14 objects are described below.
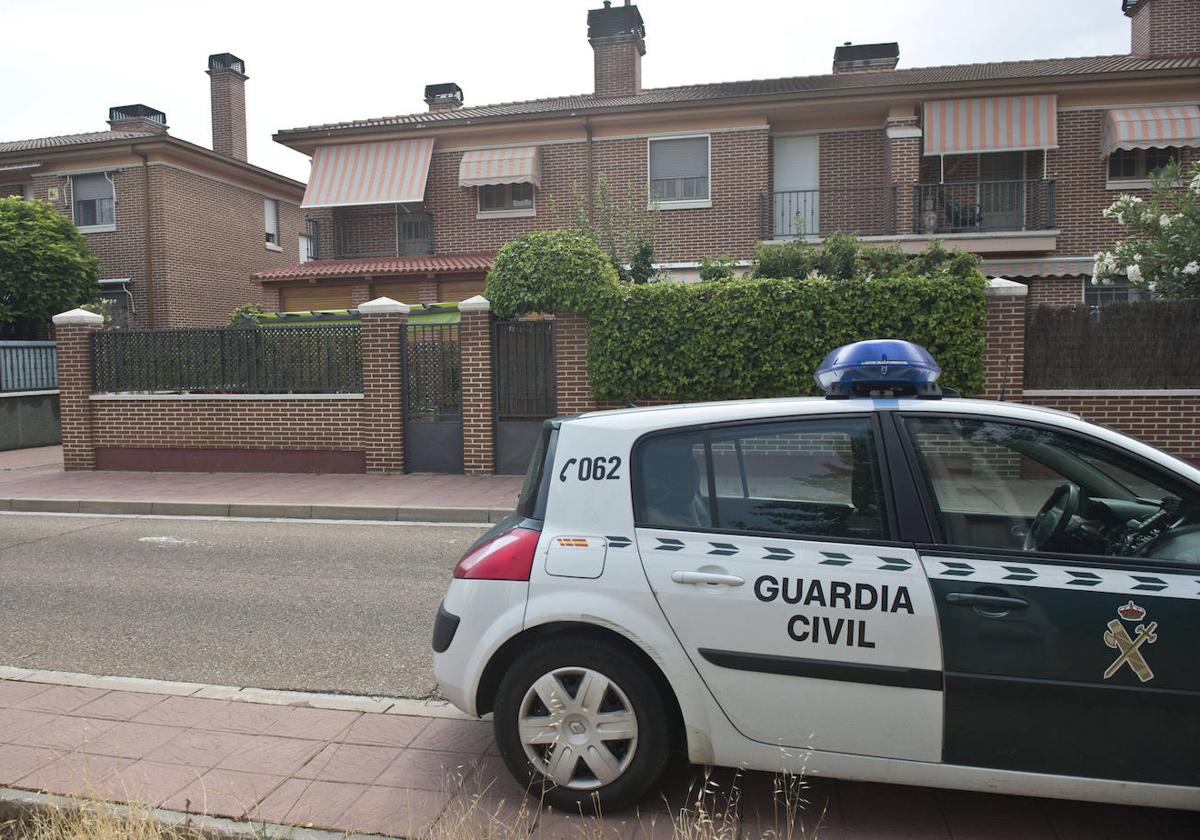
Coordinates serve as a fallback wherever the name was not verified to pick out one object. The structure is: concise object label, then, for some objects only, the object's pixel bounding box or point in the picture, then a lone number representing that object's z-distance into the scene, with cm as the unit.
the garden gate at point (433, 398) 1275
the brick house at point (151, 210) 2273
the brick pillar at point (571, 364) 1233
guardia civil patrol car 283
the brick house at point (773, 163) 1830
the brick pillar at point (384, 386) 1274
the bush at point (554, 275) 1194
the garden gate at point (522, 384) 1251
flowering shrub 1160
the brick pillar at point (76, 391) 1401
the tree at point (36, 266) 1923
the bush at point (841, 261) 1226
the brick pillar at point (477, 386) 1248
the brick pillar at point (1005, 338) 1123
